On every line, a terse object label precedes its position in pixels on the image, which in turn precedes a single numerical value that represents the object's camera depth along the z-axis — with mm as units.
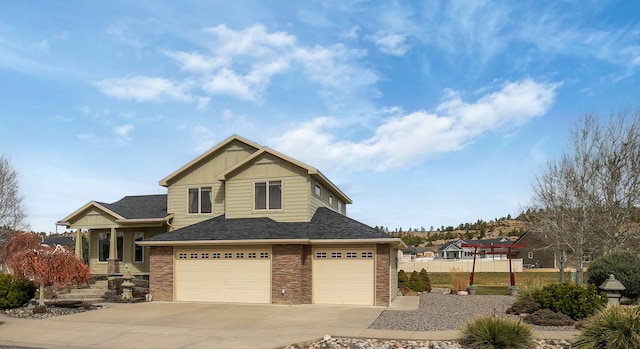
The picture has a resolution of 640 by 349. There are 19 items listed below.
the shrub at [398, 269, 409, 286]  25891
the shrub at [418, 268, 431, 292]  26252
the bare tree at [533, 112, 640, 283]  26359
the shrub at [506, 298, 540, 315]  16000
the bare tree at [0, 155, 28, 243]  36594
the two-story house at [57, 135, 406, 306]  19500
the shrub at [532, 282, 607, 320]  14555
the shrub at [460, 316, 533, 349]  10531
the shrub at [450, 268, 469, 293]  25838
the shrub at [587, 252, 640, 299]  16656
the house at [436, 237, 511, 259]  73188
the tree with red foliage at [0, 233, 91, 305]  17469
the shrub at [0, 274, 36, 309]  18062
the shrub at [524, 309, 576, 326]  14047
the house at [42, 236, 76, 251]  57188
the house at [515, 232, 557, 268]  59812
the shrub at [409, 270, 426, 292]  25797
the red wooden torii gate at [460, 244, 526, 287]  25450
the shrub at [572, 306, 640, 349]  9797
